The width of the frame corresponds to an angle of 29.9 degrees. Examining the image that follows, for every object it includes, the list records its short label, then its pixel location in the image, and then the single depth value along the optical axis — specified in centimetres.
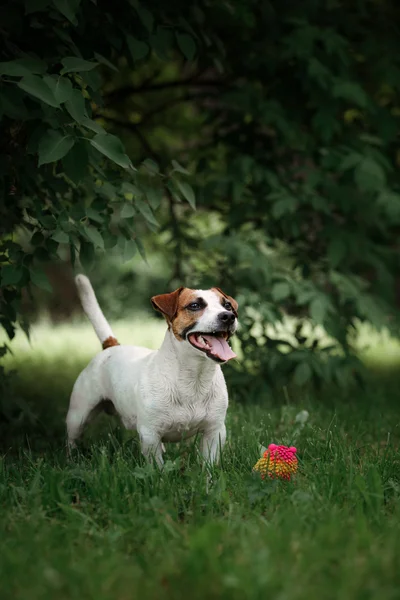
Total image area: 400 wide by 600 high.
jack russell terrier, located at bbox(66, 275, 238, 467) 344
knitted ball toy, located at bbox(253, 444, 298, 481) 330
